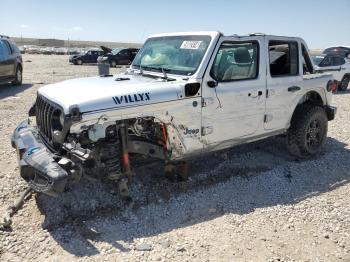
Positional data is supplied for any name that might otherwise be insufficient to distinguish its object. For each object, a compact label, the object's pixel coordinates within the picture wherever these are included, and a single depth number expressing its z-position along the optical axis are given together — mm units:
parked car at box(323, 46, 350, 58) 16391
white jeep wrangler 3861
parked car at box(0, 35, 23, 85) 12695
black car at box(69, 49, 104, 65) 29391
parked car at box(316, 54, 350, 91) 14226
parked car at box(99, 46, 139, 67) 27888
